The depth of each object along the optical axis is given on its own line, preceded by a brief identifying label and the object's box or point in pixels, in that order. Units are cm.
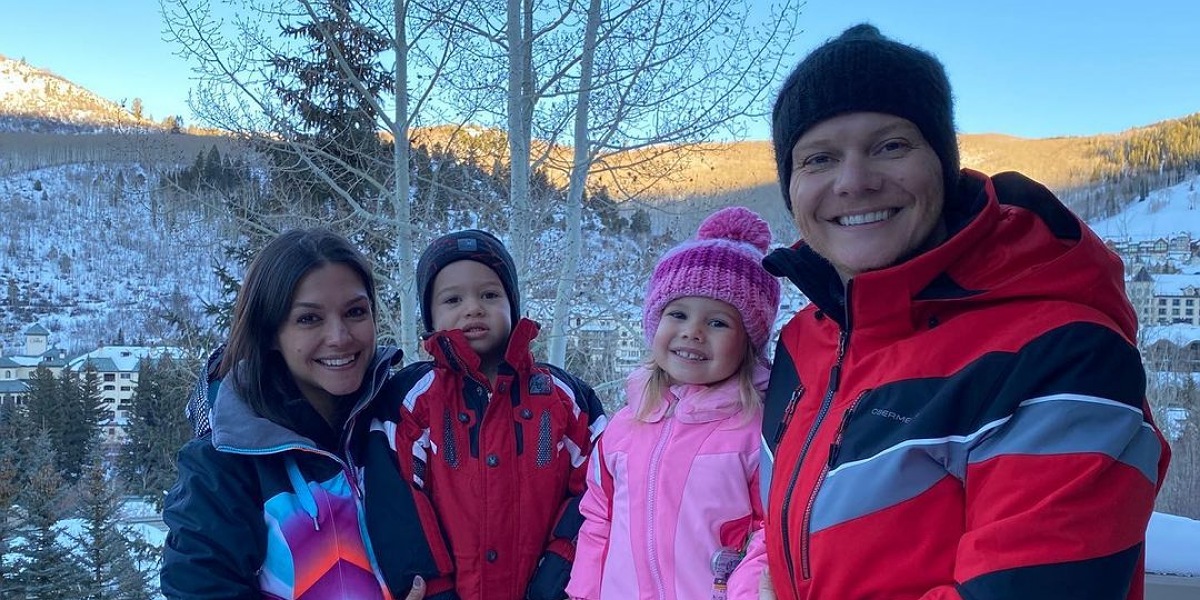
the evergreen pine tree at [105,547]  1151
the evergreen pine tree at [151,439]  1616
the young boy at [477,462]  178
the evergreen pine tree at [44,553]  1103
